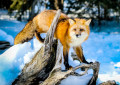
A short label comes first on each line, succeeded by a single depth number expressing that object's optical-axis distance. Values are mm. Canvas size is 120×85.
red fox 2311
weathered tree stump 2365
